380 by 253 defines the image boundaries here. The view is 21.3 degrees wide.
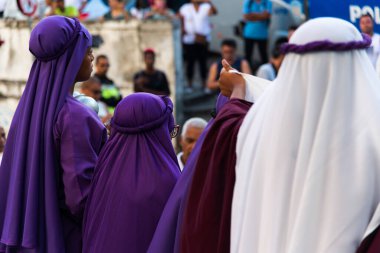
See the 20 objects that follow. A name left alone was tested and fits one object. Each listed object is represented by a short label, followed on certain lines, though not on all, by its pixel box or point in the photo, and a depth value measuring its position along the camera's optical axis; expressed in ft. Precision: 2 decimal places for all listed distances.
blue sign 29.04
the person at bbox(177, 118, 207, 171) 26.71
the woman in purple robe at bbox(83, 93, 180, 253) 15.16
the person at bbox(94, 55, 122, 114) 36.78
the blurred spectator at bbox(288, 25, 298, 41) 43.27
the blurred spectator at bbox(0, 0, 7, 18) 40.39
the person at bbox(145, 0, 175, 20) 45.37
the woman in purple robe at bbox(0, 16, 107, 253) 15.58
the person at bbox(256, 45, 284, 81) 37.40
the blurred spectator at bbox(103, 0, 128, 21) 45.61
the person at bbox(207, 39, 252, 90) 41.52
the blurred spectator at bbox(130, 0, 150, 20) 47.98
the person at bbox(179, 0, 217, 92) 48.96
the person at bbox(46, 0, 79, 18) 43.70
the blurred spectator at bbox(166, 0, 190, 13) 53.78
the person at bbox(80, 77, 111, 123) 30.37
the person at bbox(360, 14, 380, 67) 28.07
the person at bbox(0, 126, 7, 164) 23.03
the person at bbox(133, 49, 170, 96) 38.75
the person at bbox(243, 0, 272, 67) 46.60
